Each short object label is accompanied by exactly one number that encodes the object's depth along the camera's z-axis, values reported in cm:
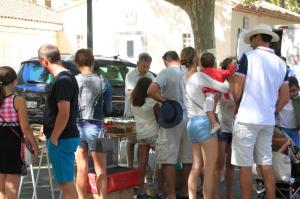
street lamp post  1195
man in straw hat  539
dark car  1088
